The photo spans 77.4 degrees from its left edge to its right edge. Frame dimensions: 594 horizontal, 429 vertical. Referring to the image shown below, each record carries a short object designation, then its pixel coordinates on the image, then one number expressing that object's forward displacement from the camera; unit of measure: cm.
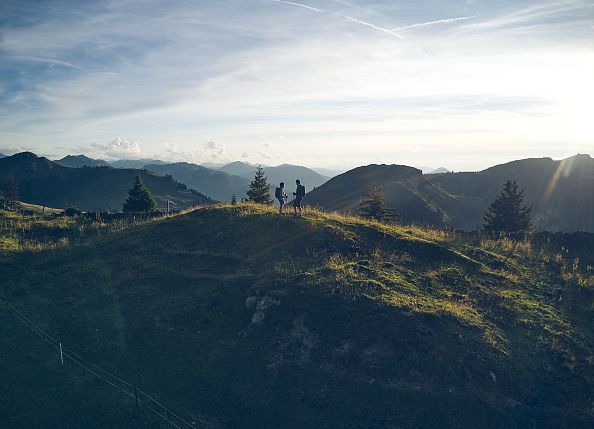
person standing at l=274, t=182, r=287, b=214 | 2902
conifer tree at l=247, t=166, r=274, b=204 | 5303
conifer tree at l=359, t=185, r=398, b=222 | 4081
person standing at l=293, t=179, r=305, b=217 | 2850
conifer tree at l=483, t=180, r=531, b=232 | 5012
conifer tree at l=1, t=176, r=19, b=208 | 9462
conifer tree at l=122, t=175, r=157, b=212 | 5219
